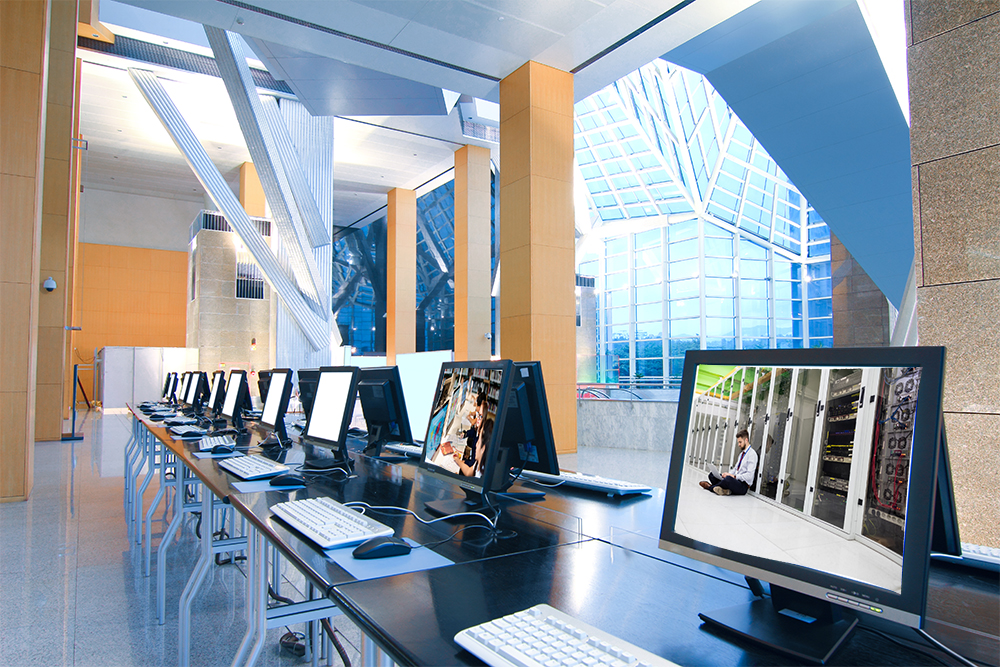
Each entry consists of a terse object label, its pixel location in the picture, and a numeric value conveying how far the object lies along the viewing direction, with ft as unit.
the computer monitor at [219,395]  19.16
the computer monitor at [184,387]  27.14
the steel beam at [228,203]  39.58
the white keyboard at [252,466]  8.29
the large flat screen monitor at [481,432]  5.95
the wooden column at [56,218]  29.37
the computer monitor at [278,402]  12.07
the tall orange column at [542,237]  24.79
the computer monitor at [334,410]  8.88
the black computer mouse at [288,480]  7.63
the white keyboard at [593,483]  7.45
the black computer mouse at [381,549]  4.65
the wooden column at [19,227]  17.01
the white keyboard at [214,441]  11.74
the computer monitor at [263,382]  14.55
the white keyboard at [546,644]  2.77
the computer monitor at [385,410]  10.69
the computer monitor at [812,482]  2.76
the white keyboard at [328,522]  4.99
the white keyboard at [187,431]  14.14
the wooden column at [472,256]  44.55
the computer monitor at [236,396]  15.55
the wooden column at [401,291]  55.21
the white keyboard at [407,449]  10.62
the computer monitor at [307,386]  11.11
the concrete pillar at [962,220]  8.77
